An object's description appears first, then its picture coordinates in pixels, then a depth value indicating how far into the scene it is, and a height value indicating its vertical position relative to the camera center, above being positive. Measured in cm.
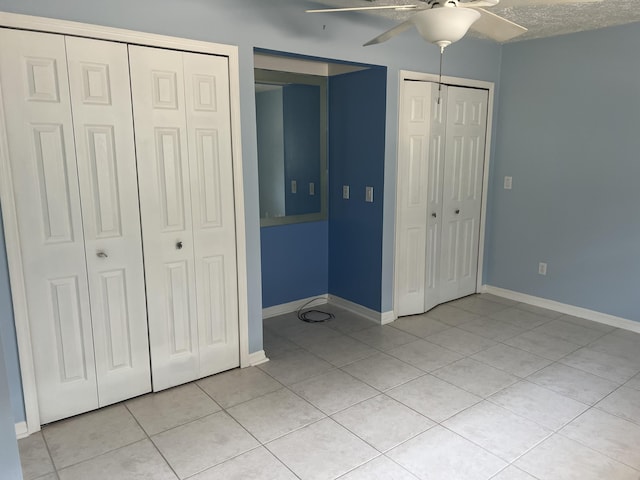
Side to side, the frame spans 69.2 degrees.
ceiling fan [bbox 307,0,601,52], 188 +60
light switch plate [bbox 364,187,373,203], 386 -27
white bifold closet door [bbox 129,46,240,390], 258 -27
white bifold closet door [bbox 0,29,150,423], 222 -25
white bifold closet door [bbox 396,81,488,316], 381 -26
